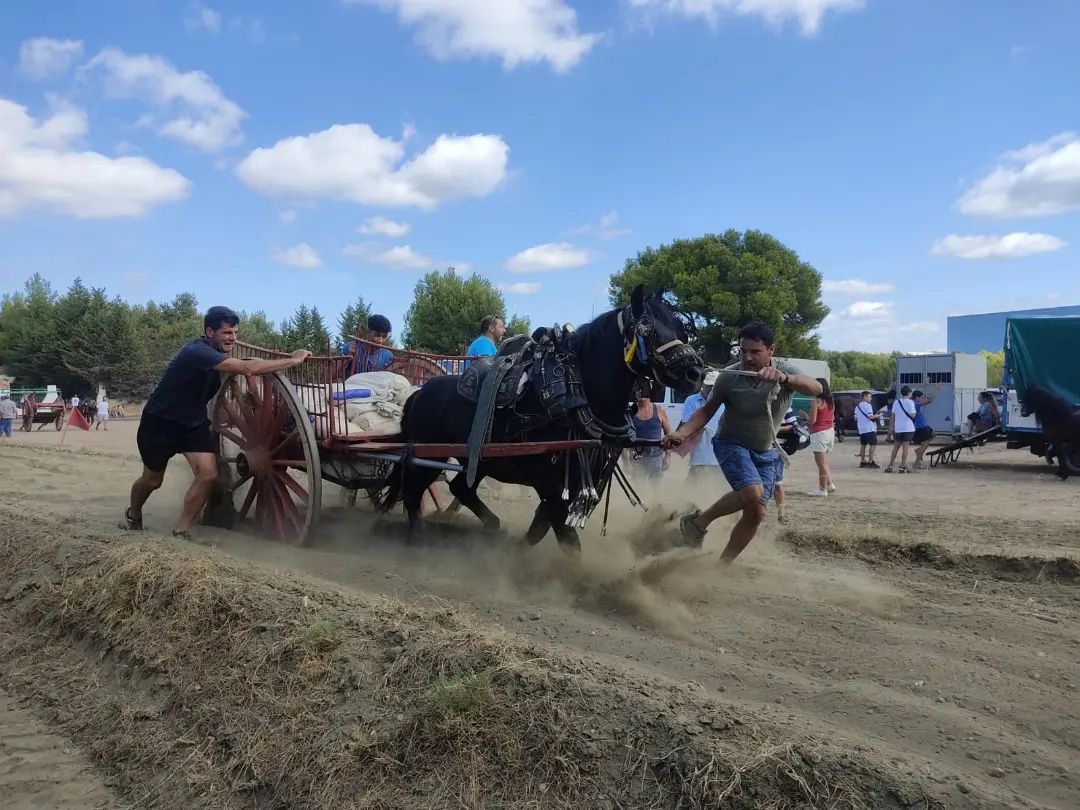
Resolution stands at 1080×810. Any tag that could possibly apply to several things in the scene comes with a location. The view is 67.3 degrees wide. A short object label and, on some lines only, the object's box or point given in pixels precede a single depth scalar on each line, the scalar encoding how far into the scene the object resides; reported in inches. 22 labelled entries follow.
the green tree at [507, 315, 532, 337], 1728.2
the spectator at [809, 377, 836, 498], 426.0
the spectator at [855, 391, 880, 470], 639.1
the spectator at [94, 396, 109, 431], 1222.3
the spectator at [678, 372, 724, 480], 367.6
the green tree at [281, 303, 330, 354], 1653.5
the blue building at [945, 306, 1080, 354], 2881.4
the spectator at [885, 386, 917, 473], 597.3
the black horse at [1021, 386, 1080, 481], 541.8
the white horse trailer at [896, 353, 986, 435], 964.0
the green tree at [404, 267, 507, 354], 1739.7
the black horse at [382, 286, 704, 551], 191.6
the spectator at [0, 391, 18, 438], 962.3
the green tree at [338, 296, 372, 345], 1487.5
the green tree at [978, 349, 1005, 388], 2117.4
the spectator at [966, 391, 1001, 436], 739.5
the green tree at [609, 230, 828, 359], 1553.9
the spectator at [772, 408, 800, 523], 273.3
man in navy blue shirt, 236.7
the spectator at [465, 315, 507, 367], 305.7
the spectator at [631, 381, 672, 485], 322.3
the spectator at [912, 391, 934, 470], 616.1
